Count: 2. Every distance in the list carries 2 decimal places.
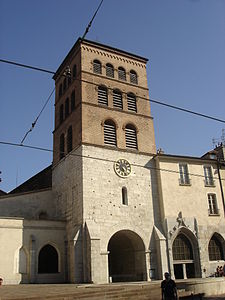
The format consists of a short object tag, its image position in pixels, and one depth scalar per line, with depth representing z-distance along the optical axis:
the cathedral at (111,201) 23.19
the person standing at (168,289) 10.41
